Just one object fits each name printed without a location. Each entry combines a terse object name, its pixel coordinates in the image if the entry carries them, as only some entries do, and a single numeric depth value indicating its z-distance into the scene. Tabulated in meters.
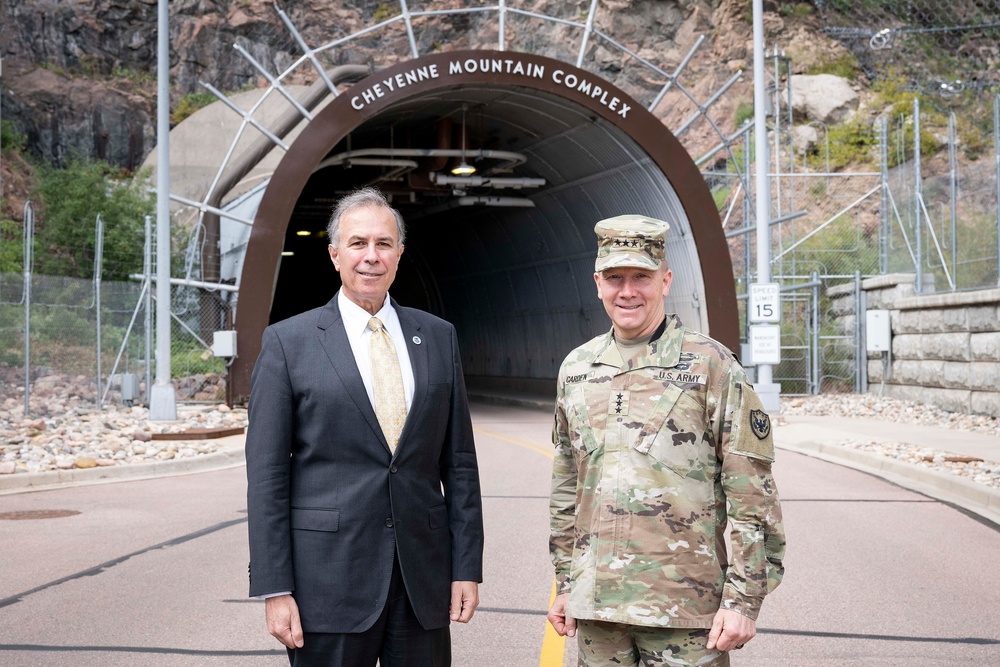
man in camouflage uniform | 3.11
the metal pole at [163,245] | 17.20
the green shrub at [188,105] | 46.50
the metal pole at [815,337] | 23.52
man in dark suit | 3.19
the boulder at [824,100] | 35.56
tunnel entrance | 19.16
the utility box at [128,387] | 19.48
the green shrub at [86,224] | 34.91
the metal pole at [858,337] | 23.44
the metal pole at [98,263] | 17.34
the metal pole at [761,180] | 19.89
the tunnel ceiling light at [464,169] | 22.81
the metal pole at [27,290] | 15.70
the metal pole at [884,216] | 23.69
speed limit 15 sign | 19.38
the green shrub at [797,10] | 42.50
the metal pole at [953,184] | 19.28
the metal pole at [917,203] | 20.84
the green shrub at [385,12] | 49.44
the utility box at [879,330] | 22.05
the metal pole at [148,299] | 18.89
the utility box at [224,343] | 18.53
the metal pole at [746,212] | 22.81
